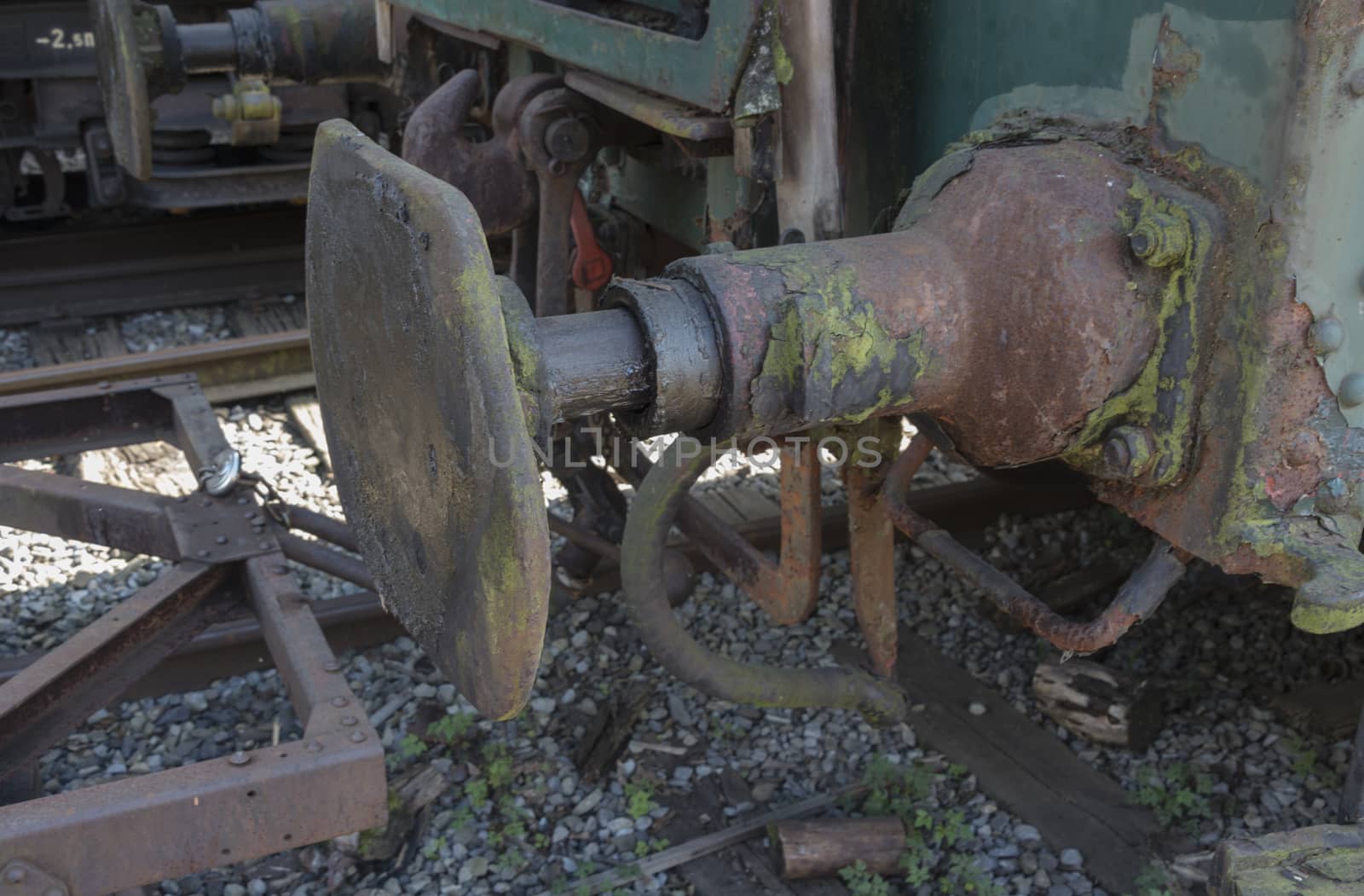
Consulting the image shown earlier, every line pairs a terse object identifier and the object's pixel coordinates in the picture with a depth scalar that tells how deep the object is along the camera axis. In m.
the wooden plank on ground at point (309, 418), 4.49
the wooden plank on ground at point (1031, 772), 2.61
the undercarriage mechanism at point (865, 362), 1.50
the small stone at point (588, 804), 2.76
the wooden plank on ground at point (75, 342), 5.16
